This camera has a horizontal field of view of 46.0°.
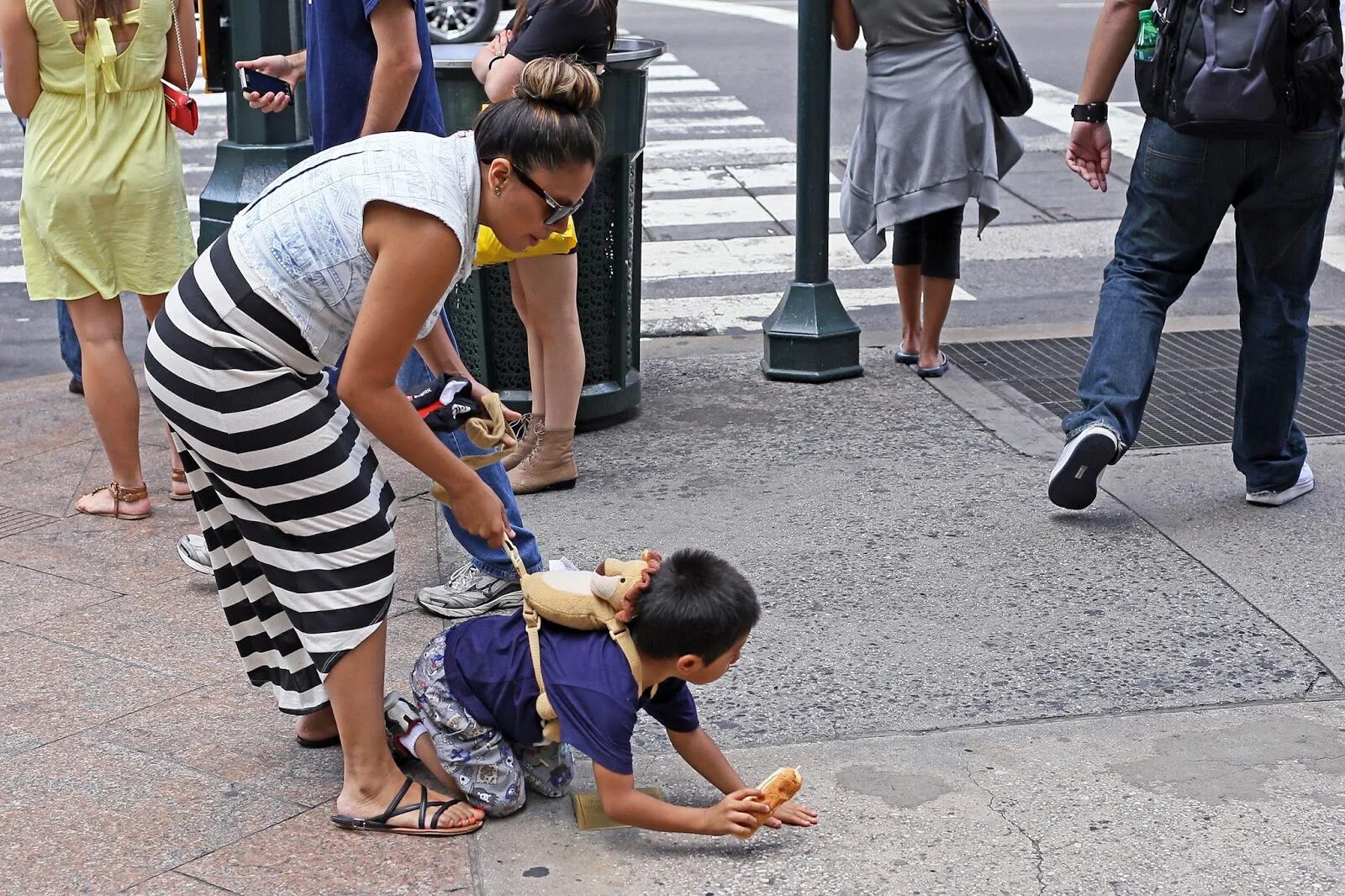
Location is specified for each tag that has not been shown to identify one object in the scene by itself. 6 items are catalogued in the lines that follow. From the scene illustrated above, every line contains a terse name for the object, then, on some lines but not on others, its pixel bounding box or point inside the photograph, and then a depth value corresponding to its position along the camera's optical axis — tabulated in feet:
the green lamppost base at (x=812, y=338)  19.21
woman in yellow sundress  14.84
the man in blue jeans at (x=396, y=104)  12.61
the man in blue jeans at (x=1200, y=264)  13.83
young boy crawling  8.98
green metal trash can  16.92
